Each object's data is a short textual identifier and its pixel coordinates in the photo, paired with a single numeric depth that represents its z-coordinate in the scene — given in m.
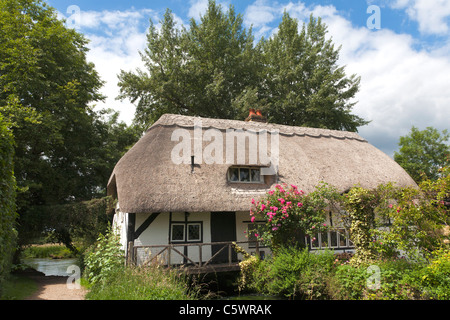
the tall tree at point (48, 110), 13.30
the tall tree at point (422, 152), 27.03
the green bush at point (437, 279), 5.77
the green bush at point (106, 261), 8.69
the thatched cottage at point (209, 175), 10.05
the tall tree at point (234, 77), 22.28
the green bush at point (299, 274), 7.50
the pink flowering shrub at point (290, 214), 9.45
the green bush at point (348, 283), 6.89
